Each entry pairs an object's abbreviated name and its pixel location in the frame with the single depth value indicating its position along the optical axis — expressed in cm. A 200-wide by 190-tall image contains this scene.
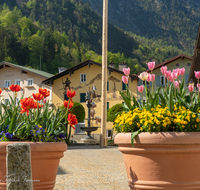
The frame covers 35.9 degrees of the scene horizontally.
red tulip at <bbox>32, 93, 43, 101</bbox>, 388
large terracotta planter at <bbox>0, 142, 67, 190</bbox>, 344
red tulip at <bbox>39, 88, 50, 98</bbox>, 398
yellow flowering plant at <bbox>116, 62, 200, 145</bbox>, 341
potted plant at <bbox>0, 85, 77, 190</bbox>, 349
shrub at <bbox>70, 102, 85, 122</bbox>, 2280
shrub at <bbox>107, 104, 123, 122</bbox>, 2232
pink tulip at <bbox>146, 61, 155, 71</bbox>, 388
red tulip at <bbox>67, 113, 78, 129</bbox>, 400
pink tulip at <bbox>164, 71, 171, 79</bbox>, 379
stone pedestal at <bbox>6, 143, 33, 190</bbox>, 204
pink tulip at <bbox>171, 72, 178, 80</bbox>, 375
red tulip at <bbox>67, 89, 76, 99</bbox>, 403
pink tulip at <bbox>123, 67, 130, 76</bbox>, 408
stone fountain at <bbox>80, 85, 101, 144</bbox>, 2058
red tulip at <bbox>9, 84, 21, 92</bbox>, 422
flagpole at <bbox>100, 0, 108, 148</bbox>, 1430
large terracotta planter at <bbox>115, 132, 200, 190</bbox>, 323
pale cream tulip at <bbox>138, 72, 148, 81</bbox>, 378
